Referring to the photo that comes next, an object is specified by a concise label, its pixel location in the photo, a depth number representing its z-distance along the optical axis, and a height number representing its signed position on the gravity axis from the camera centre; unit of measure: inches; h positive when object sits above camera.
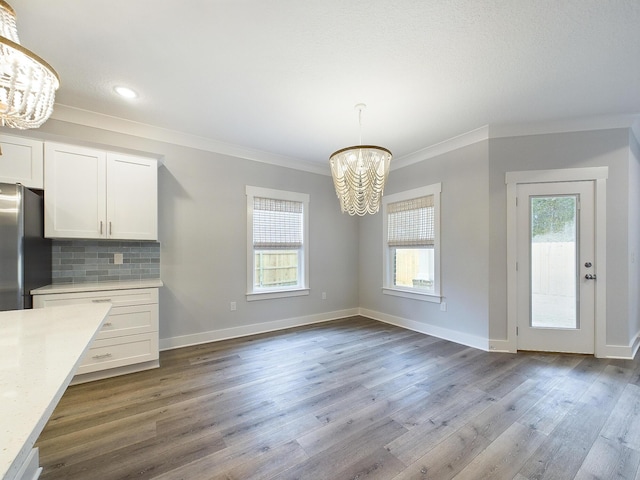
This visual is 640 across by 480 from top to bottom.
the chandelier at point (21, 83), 51.6 +31.1
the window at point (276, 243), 160.4 -2.0
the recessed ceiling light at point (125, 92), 100.9 +55.0
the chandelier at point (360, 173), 97.2 +24.2
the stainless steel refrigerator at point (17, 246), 85.5 -2.0
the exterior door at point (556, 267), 125.6 -12.3
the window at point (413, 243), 156.6 -2.1
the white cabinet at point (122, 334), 102.1 -37.1
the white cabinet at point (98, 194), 103.4 +18.4
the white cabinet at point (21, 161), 95.9 +27.8
